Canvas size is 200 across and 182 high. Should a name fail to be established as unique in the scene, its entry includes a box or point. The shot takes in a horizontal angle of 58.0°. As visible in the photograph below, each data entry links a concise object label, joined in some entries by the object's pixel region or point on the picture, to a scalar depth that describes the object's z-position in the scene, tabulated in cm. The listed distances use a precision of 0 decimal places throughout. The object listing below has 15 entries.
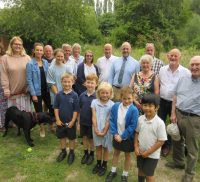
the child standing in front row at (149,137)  226
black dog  357
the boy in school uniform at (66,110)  302
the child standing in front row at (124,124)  250
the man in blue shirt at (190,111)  253
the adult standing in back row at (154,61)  346
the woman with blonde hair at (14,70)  353
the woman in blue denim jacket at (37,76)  349
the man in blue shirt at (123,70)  346
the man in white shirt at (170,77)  297
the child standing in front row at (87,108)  290
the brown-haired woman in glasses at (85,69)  366
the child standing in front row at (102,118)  270
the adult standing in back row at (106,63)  376
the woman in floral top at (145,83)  302
